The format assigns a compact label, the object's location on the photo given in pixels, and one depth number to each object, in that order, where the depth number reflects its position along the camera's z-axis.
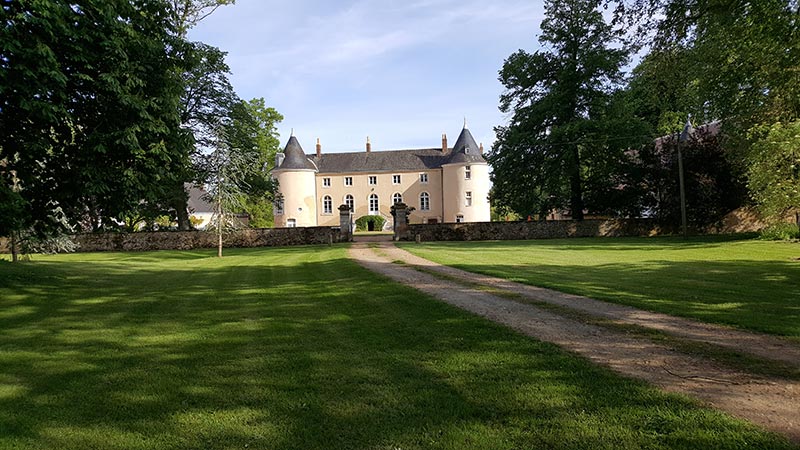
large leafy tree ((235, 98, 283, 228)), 42.45
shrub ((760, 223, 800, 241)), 22.46
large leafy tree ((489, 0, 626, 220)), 31.00
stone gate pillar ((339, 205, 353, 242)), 31.31
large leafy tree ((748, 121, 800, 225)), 16.47
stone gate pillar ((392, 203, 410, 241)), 31.03
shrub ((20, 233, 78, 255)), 17.25
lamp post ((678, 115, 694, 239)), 27.57
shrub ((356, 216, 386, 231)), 55.44
